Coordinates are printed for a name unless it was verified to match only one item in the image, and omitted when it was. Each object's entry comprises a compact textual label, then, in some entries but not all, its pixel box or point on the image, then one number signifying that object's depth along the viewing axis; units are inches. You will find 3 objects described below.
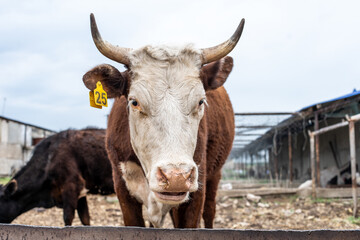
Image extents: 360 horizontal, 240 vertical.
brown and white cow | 91.7
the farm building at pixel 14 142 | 714.8
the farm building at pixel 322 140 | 437.7
